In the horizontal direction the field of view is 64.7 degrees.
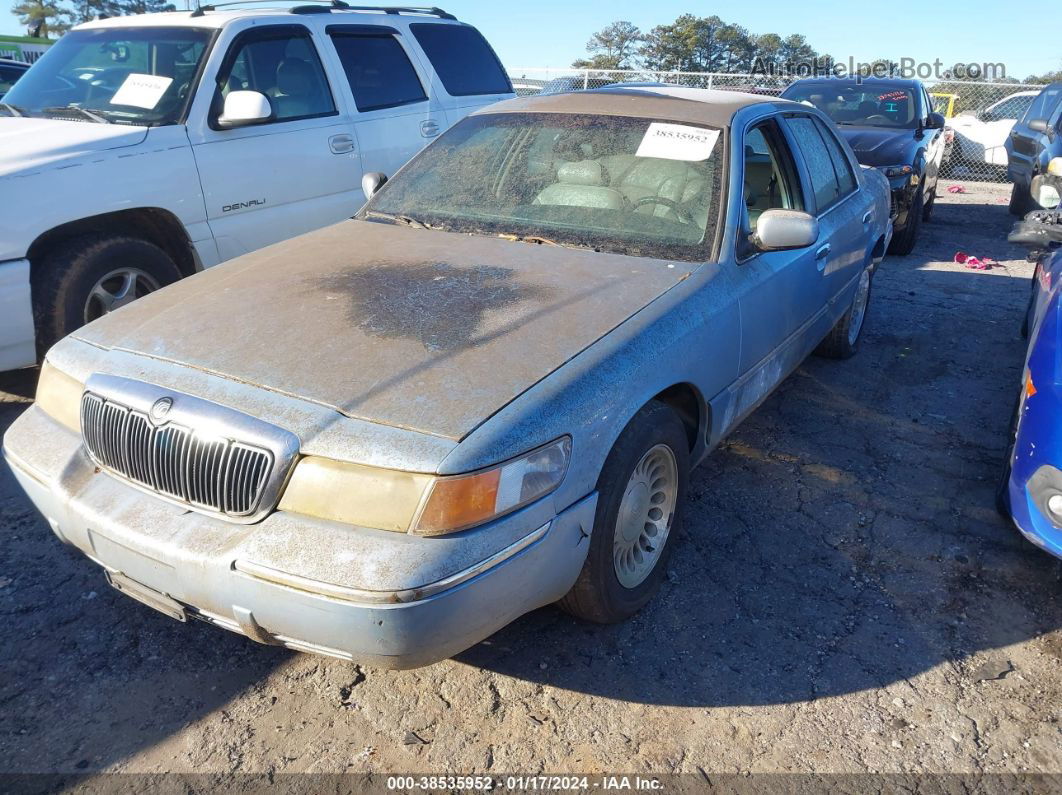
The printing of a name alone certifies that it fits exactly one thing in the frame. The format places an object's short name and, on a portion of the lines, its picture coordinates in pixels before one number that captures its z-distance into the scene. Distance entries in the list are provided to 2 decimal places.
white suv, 4.30
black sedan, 8.46
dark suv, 9.50
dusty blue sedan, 2.17
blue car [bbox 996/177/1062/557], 3.00
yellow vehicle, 20.75
